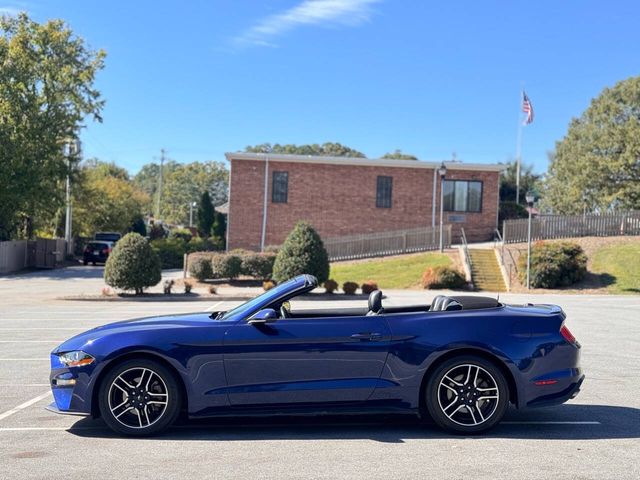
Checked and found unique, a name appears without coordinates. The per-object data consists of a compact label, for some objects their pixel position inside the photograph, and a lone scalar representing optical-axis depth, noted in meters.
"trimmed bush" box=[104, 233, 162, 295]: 21.48
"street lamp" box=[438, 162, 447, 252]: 31.97
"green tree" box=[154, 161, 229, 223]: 100.44
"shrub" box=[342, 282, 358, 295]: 22.39
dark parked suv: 41.97
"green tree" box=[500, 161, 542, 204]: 63.25
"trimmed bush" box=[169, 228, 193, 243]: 57.17
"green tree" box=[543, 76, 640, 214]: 45.97
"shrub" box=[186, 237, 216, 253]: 42.91
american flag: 44.78
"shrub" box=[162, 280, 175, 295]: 22.56
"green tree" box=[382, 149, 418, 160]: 90.46
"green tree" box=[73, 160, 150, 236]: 49.25
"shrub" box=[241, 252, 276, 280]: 26.47
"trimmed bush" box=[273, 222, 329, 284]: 22.64
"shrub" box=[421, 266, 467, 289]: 26.70
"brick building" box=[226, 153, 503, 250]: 37.75
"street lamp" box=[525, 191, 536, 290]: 26.64
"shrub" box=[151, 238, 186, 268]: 41.03
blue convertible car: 5.57
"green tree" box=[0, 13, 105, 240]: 35.91
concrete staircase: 27.52
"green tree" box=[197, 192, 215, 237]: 57.33
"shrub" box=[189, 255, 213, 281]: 26.72
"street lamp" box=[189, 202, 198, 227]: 90.19
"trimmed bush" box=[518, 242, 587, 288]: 26.56
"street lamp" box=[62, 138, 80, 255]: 41.91
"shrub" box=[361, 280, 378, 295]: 22.18
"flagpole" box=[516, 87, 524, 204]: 58.83
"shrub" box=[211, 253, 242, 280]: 26.27
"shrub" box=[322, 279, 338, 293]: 22.48
